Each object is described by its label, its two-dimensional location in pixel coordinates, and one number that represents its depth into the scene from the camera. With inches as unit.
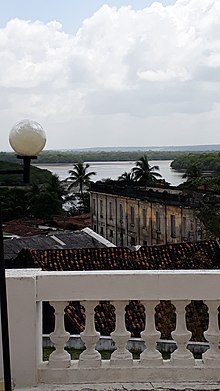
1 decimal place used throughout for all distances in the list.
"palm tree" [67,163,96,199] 2753.4
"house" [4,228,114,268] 997.2
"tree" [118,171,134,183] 2208.4
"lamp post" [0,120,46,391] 128.0
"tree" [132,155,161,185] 2484.0
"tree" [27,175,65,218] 2194.9
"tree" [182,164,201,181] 2593.8
